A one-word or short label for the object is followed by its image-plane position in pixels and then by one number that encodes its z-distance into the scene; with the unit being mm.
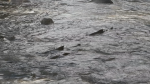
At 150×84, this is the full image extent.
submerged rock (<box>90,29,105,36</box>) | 15766
